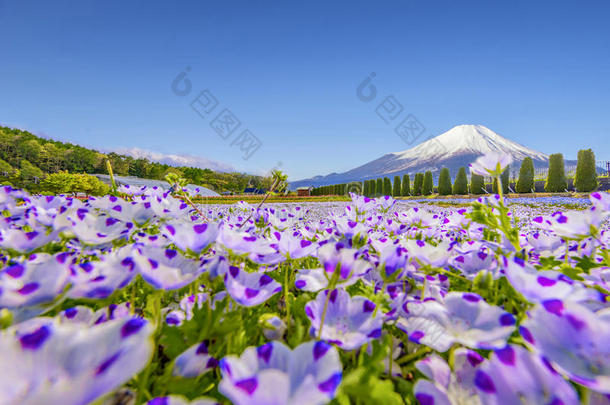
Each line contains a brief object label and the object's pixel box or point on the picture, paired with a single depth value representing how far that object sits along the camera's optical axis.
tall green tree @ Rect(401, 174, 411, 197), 32.00
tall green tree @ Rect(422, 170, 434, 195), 29.84
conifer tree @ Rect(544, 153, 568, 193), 22.17
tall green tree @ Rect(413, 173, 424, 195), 31.17
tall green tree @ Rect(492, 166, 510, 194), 24.84
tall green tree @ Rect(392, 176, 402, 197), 32.67
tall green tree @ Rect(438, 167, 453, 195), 28.97
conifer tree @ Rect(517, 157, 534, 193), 23.83
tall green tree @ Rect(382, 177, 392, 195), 31.77
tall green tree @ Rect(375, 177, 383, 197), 32.53
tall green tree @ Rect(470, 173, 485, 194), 25.33
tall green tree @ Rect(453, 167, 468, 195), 27.78
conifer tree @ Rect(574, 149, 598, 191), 20.97
